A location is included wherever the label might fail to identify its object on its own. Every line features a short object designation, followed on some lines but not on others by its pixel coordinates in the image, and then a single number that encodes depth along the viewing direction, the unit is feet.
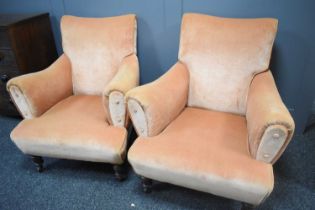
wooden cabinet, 5.52
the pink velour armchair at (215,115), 3.32
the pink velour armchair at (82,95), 4.20
